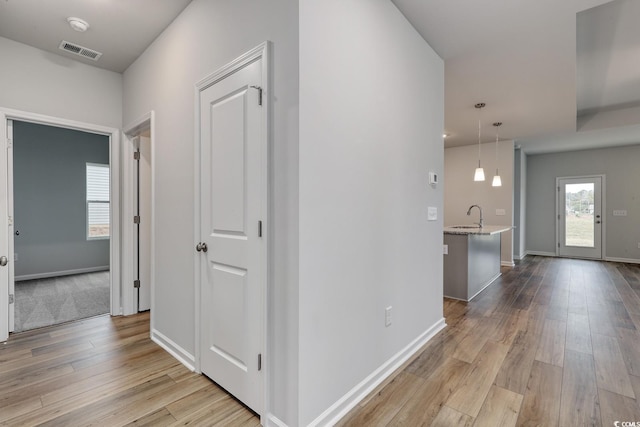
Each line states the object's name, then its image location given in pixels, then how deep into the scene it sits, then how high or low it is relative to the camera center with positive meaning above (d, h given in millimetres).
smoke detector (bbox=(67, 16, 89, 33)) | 2479 +1573
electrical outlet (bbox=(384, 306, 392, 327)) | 2178 -769
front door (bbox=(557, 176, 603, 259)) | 7297 -154
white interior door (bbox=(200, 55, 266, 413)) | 1723 -133
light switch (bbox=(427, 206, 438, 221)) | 2791 -19
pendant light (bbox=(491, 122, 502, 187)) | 5191 +518
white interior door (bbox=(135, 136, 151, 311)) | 3428 -29
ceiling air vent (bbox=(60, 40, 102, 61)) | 2857 +1581
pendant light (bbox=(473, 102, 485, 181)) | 4395 +616
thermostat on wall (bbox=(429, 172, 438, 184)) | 2808 +317
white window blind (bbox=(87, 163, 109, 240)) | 5793 +202
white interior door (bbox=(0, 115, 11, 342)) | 2725 -206
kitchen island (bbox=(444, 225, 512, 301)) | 3971 -701
